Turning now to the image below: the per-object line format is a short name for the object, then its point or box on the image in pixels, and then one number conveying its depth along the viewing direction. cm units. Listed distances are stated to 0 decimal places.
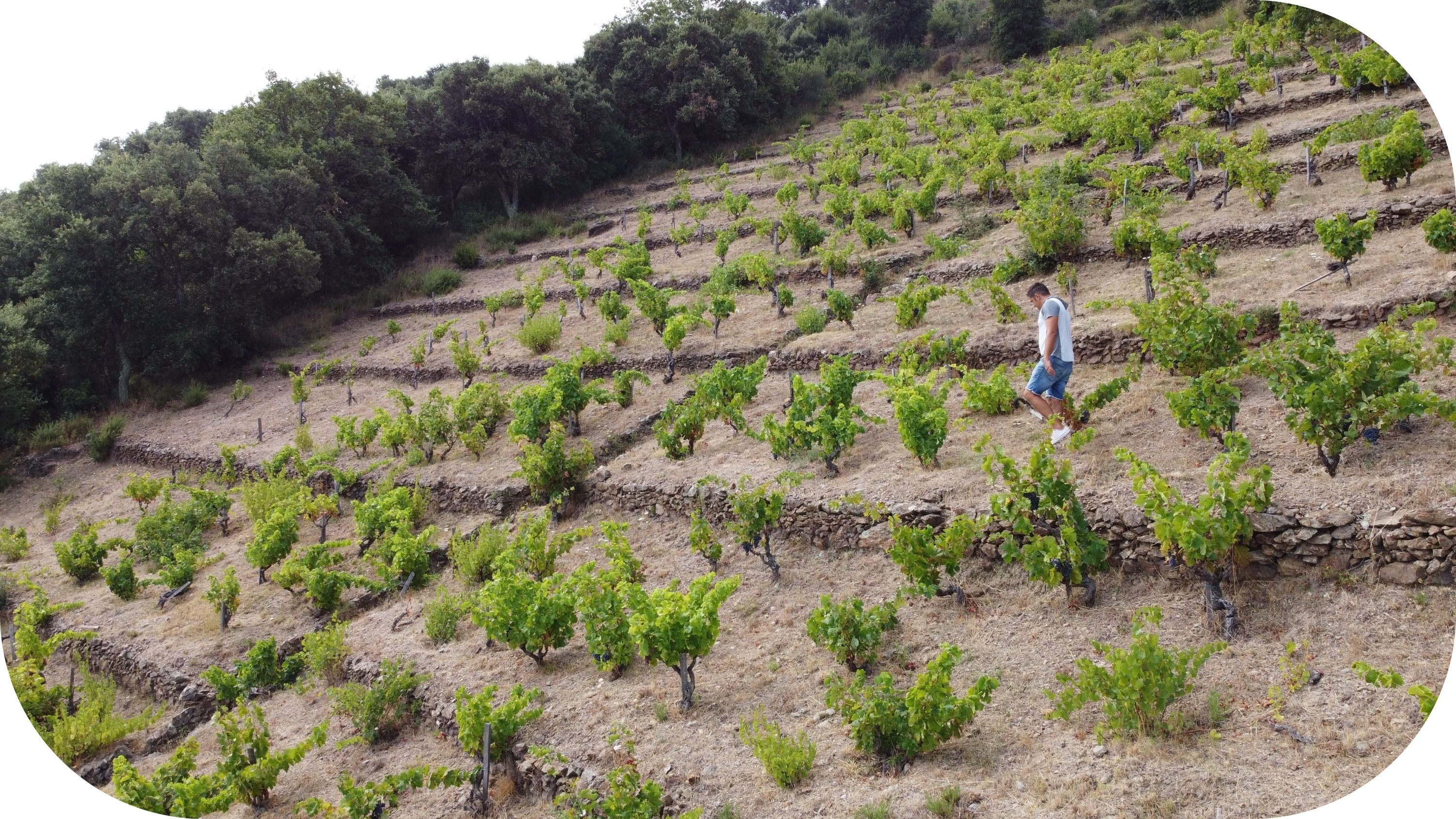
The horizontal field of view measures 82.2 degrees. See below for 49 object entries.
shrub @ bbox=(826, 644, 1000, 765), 521
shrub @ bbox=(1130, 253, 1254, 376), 810
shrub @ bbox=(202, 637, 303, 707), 842
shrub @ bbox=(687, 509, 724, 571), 840
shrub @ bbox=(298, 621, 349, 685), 848
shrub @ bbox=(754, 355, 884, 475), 914
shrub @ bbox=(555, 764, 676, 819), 529
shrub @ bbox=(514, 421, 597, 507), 1066
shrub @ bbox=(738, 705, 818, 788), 535
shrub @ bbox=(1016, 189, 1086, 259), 1278
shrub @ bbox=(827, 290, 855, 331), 1321
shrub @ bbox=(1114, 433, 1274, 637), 556
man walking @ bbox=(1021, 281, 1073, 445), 773
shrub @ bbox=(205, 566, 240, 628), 988
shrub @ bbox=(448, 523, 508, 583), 955
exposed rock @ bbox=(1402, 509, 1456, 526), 529
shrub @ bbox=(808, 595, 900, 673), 636
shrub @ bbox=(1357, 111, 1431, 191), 1078
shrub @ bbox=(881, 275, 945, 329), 1231
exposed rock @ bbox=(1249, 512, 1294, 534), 582
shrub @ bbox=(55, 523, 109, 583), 1212
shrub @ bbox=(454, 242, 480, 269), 2566
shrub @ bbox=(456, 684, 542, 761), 638
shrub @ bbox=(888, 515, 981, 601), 667
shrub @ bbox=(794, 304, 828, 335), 1386
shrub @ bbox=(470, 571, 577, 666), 744
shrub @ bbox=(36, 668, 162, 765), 809
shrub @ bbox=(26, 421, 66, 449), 1842
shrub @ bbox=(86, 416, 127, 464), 1791
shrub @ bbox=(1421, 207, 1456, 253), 869
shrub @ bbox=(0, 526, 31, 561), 1345
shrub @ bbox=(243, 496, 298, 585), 1074
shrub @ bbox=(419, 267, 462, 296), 2384
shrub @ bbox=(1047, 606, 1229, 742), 480
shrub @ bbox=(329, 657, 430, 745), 744
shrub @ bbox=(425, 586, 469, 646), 858
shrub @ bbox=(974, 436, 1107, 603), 623
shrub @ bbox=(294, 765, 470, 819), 603
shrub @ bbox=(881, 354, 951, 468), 838
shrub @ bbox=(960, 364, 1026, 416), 923
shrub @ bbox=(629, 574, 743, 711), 644
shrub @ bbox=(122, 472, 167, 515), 1412
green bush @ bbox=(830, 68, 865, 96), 3641
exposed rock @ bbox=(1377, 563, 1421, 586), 538
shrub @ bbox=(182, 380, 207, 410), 1978
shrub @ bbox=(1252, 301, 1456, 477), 623
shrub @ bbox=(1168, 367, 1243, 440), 712
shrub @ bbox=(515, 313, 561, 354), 1675
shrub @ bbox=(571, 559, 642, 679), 713
